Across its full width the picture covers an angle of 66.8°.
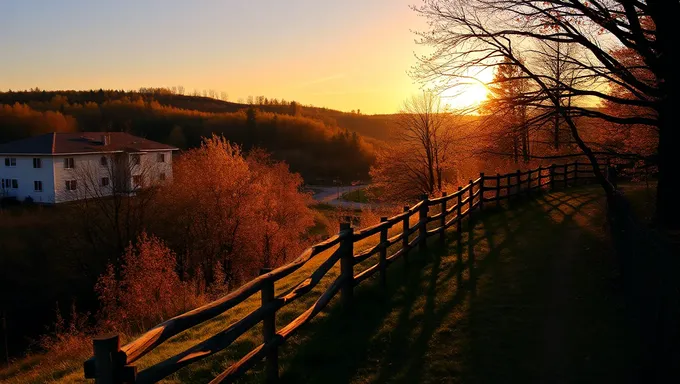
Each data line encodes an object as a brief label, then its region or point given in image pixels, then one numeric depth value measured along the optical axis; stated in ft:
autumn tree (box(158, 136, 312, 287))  113.60
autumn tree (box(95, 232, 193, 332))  80.69
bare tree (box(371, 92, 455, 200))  133.80
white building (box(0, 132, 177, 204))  170.40
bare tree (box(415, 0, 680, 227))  38.75
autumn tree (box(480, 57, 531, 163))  45.19
